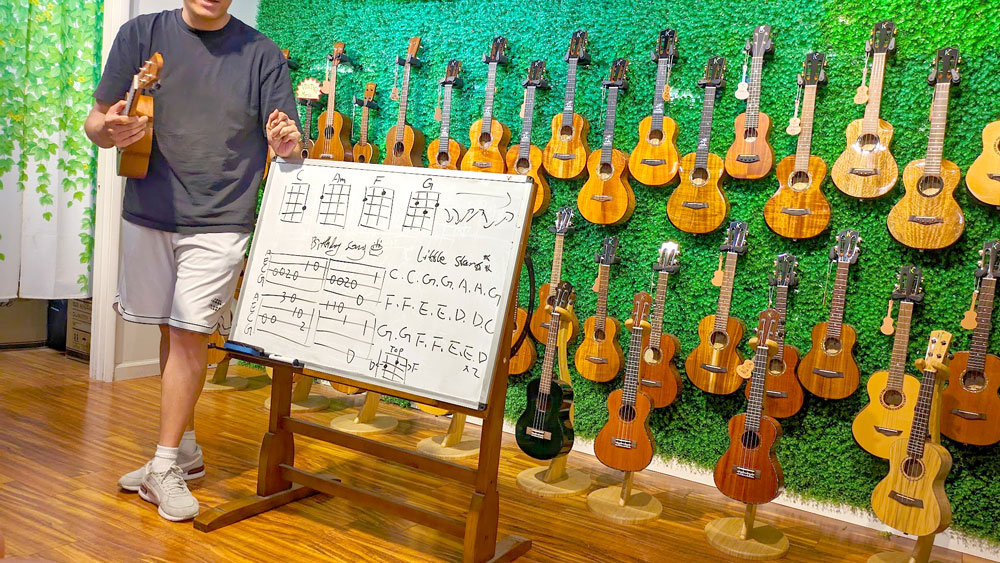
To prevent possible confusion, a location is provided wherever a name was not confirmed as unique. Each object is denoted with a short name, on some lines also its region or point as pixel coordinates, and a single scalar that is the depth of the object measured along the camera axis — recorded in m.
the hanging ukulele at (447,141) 3.37
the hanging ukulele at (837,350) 2.54
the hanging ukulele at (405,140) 3.48
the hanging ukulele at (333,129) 3.68
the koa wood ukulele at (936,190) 2.38
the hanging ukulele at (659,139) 2.86
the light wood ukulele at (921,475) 2.16
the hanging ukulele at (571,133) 3.06
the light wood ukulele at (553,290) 2.98
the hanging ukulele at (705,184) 2.78
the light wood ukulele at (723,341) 2.70
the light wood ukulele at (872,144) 2.50
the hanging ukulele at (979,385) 2.28
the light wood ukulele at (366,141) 3.65
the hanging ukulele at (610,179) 2.96
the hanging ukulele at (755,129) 2.70
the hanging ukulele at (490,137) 3.22
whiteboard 1.84
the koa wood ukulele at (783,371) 2.61
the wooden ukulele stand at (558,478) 2.66
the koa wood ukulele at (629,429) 2.59
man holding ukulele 2.13
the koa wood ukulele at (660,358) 2.77
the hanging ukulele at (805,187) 2.61
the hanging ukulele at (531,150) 3.13
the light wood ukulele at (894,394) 2.38
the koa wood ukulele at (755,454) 2.37
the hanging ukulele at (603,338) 2.93
